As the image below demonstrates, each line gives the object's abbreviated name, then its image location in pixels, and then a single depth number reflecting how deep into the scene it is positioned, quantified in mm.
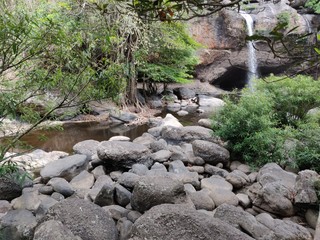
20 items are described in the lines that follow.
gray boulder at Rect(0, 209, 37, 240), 2822
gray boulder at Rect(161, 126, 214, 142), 5358
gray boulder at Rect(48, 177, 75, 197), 3678
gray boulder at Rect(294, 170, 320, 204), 3049
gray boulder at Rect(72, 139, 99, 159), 5068
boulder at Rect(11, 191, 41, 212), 3359
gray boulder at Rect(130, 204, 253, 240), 2248
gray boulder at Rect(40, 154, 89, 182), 4121
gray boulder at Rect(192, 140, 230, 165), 4389
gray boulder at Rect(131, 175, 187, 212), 2902
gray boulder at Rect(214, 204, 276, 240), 2631
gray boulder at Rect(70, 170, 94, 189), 3920
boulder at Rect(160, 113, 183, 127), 7177
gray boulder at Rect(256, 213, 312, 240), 2588
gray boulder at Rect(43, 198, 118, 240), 2520
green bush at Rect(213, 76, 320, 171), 4000
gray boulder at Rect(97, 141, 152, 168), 4203
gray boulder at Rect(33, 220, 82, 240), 2125
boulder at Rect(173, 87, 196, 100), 11781
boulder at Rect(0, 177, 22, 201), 3561
